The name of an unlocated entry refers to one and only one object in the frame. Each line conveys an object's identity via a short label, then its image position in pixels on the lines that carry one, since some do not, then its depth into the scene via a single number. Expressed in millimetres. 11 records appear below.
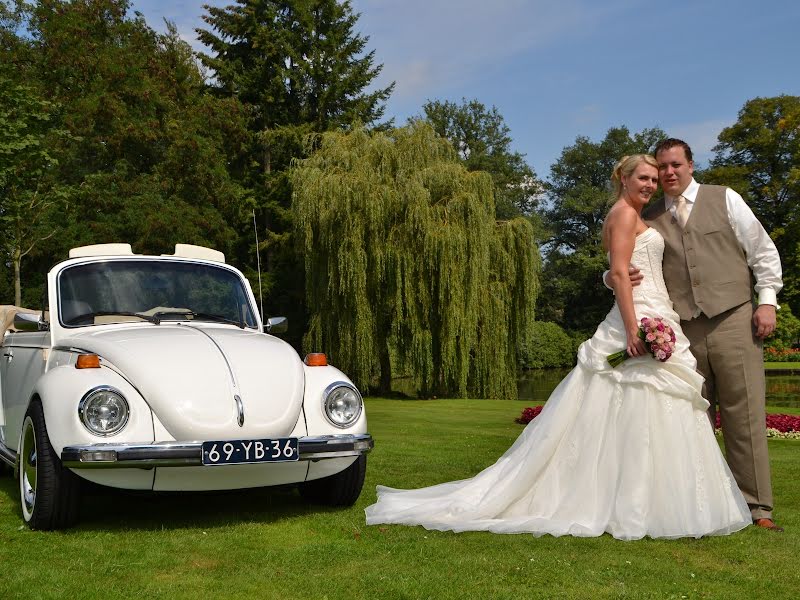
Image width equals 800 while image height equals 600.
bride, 4922
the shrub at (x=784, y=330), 47531
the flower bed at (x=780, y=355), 47281
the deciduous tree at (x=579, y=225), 56469
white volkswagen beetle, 4934
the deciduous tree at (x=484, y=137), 59547
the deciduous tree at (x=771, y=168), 44719
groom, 5230
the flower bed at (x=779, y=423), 13148
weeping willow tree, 21703
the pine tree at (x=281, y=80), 35331
